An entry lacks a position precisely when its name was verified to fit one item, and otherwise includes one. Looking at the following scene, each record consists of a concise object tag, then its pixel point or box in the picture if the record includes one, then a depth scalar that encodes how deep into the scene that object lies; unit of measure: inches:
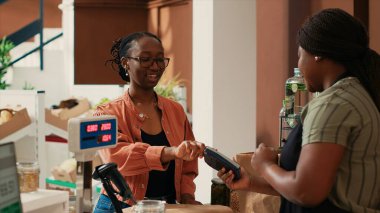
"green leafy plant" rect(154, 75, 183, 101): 235.8
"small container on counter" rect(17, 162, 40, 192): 74.8
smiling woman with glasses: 89.2
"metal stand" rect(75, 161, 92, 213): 53.6
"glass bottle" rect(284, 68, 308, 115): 120.0
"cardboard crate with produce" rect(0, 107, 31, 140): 181.5
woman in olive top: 59.7
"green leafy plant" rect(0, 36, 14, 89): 358.0
